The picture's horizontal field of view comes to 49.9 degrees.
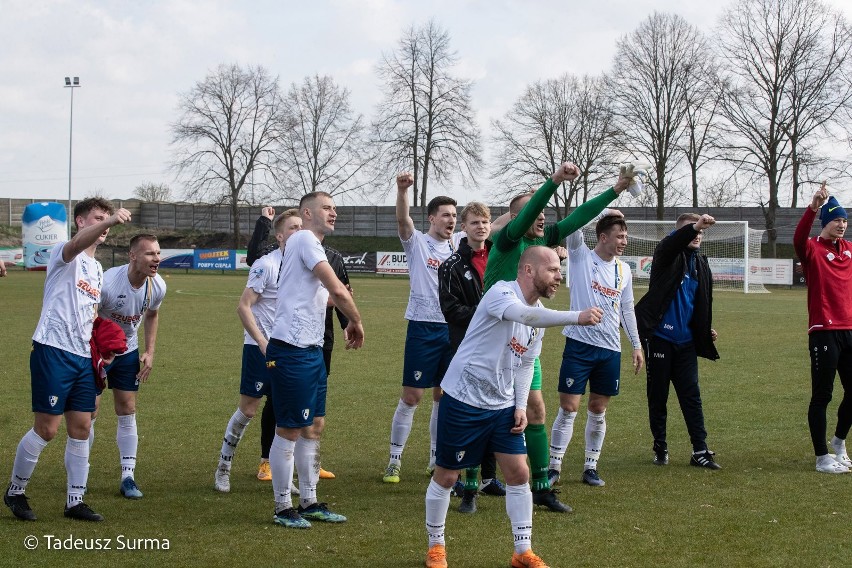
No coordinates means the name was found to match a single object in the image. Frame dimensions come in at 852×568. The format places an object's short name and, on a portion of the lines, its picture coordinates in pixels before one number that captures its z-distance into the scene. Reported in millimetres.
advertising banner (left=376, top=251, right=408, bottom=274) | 55156
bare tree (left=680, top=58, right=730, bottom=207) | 52000
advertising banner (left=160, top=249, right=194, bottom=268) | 56844
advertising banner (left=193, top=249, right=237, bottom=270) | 57094
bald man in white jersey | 5449
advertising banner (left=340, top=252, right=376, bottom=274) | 55906
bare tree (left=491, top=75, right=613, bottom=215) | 54250
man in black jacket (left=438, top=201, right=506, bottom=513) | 6879
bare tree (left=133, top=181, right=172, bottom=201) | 84625
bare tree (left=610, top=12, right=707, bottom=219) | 53656
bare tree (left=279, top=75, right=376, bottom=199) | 65750
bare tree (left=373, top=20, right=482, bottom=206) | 61344
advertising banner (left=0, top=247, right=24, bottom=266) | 54531
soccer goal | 40469
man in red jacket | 8133
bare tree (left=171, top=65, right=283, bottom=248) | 65188
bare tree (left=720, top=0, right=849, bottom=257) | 50469
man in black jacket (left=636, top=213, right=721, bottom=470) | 8438
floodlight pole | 60000
